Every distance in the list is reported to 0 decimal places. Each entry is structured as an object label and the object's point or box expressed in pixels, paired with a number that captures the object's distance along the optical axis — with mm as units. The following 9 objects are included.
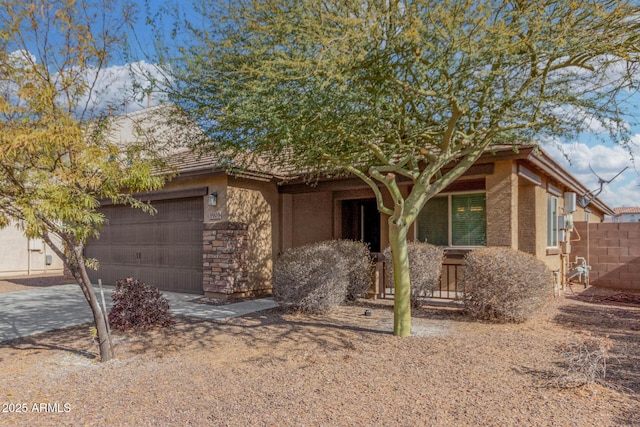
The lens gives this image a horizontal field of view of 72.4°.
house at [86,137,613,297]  10016
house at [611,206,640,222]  43772
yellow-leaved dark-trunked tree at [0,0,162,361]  4871
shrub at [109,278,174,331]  7352
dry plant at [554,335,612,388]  4609
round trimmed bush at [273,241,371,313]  8479
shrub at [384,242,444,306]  8922
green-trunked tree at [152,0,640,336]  5738
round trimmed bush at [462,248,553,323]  7484
